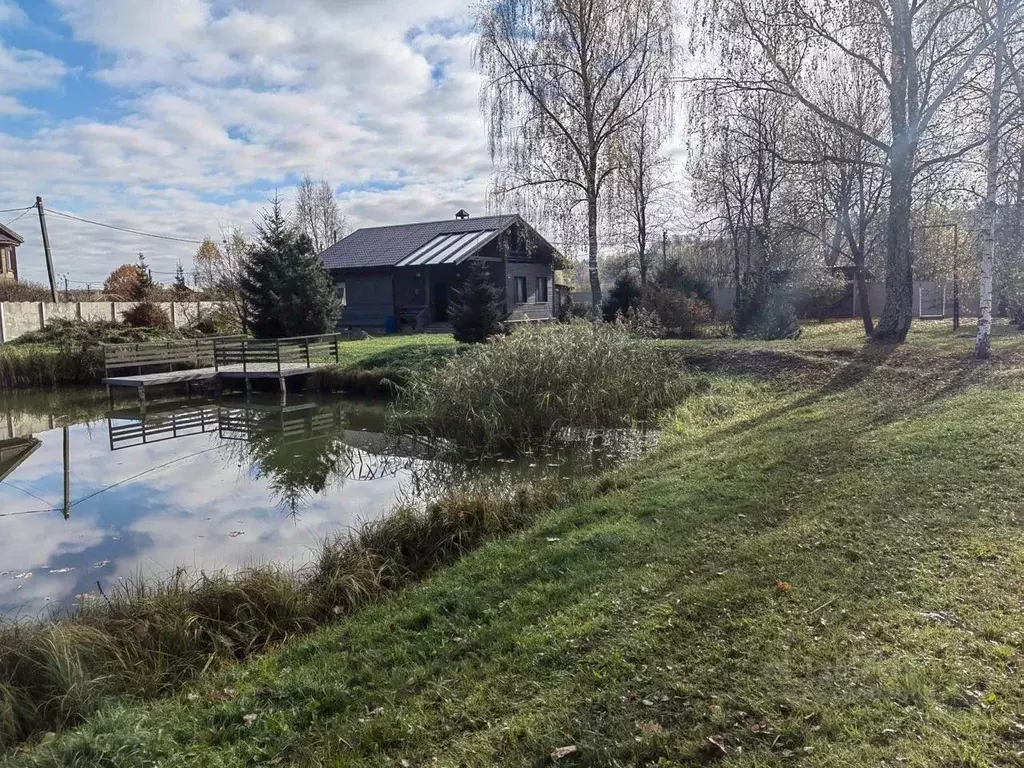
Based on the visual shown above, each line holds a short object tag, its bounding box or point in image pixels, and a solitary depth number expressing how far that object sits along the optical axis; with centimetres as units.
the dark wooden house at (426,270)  2688
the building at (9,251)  3431
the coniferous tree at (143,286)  2658
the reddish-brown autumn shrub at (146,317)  2442
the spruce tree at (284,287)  2039
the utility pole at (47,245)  2696
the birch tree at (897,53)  1182
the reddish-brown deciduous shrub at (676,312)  1945
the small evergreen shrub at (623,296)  2145
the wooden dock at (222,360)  1742
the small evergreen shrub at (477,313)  1803
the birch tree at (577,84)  1742
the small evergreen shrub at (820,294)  2425
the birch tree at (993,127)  1030
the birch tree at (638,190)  1872
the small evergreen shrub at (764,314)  1833
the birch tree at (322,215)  4897
